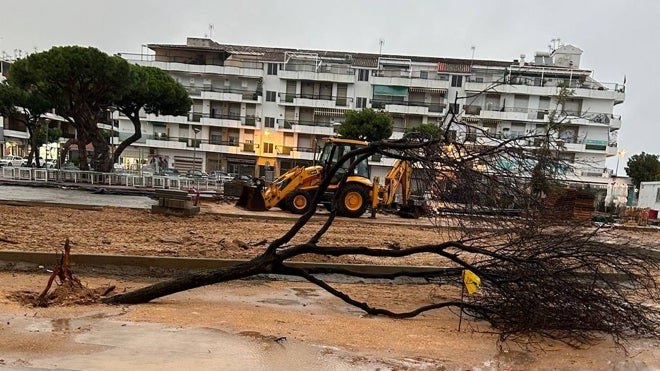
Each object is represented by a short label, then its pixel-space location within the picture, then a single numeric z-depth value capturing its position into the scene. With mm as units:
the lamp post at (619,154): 48781
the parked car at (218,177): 33625
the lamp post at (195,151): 48141
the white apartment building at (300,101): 48812
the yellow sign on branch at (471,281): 5895
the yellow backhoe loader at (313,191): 17312
